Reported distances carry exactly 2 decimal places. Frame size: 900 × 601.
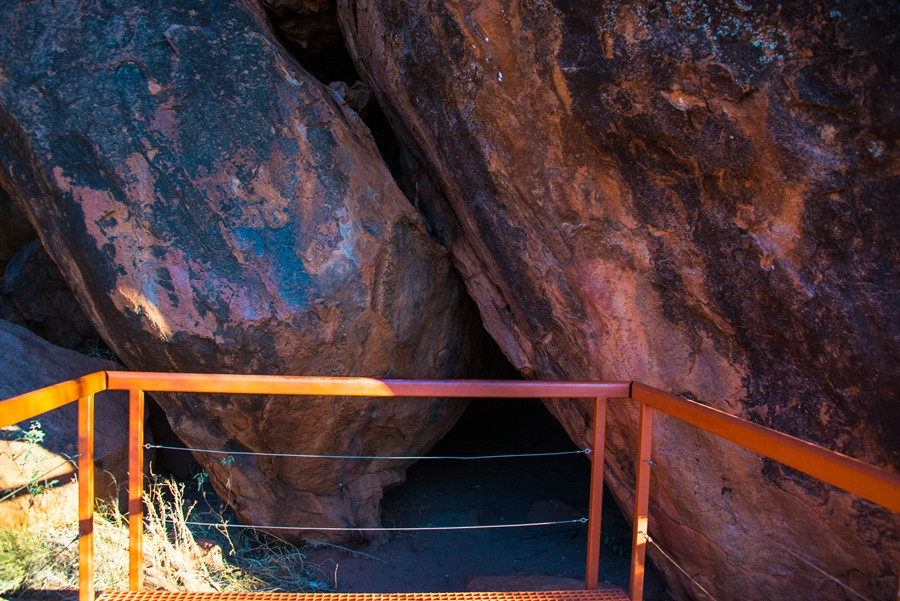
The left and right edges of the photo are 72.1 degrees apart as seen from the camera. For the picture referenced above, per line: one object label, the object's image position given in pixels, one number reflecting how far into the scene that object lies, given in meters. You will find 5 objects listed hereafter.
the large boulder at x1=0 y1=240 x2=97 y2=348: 4.63
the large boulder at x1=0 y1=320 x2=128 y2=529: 3.30
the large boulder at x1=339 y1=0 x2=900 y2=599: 2.27
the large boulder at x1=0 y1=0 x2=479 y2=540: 3.15
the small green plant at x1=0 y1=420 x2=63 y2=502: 3.19
